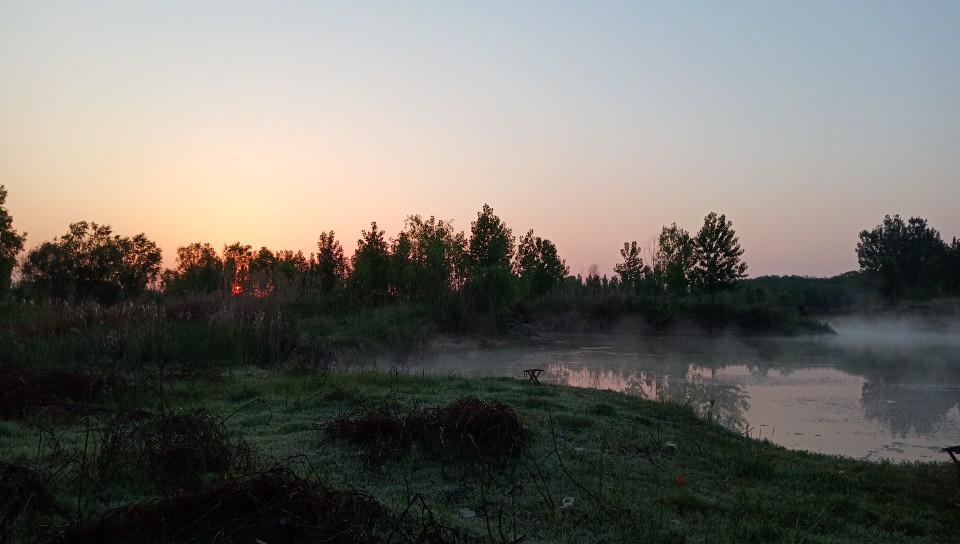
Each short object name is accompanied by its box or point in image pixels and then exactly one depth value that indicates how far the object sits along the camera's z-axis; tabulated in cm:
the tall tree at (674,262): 3997
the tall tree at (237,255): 5802
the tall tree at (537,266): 4244
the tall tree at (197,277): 3403
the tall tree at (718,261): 4100
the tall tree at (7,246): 3828
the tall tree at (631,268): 5338
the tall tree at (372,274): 3041
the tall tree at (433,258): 2978
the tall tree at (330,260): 3694
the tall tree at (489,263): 2994
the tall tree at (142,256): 5142
